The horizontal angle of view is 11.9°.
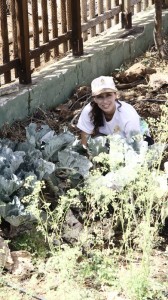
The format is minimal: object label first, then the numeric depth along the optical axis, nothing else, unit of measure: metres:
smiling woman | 6.31
